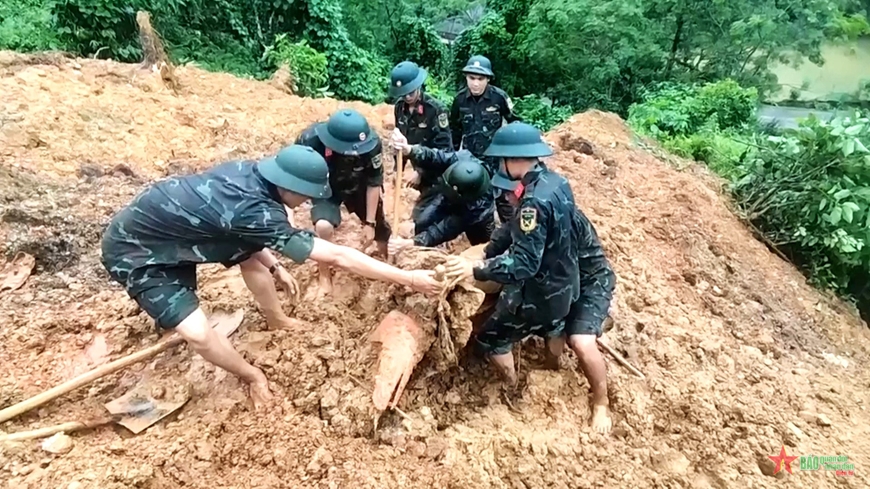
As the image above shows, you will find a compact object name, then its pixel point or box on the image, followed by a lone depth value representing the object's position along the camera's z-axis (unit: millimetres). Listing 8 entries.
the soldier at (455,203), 4258
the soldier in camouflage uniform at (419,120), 5000
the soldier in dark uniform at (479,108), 5707
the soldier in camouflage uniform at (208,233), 3119
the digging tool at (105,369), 3336
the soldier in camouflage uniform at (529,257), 3285
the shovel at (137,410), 3365
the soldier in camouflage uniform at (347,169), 4113
